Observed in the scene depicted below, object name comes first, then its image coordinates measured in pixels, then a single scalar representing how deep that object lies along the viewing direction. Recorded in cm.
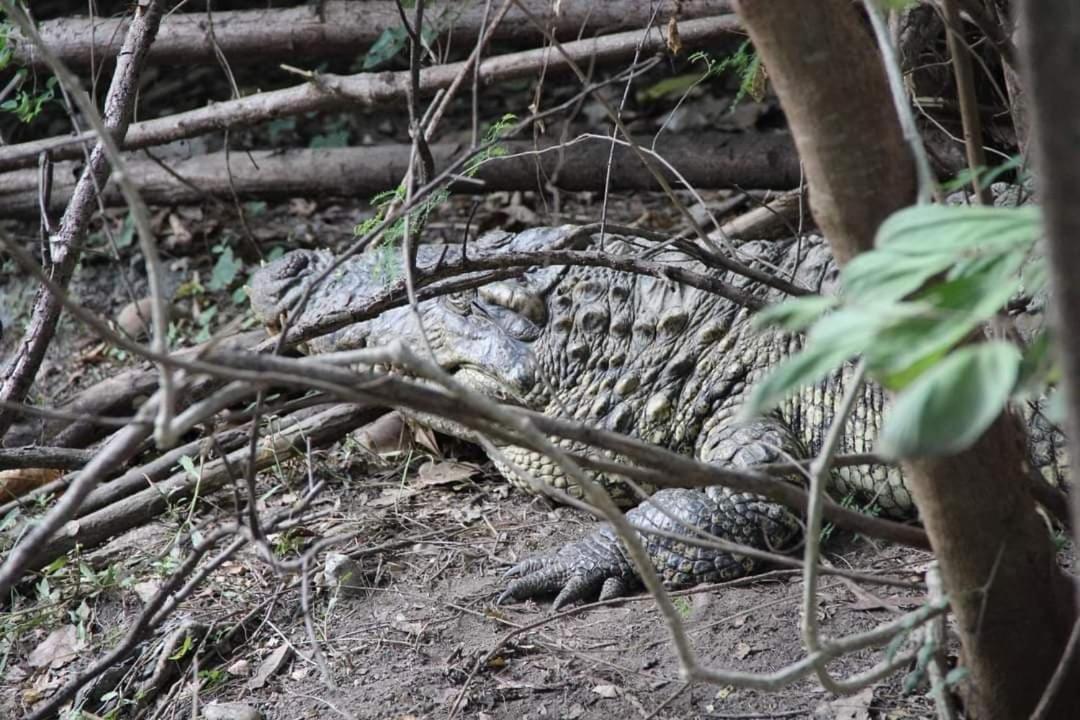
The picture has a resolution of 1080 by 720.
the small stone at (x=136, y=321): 981
